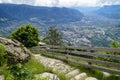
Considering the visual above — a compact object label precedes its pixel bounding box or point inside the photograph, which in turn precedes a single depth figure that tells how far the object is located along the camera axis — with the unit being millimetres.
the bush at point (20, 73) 2143
